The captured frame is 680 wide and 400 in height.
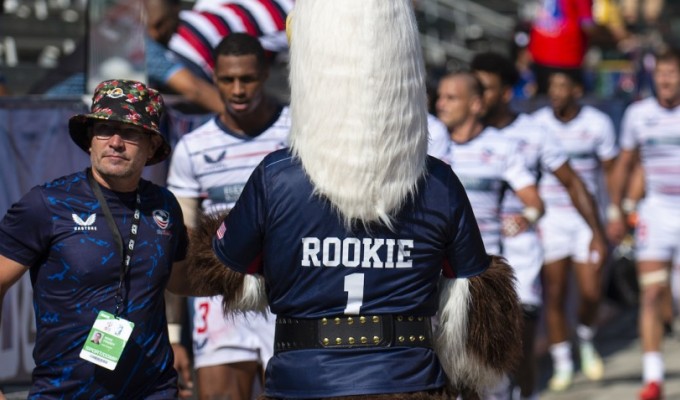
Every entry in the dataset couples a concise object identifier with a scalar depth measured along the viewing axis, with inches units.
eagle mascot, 352.8
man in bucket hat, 384.8
